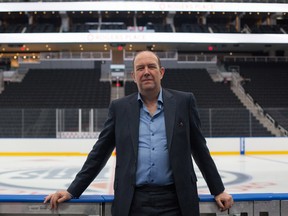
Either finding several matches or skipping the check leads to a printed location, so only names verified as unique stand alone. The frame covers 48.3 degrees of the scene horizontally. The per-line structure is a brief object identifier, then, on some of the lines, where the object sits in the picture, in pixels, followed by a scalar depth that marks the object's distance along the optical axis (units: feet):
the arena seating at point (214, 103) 39.17
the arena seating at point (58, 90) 55.09
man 5.04
